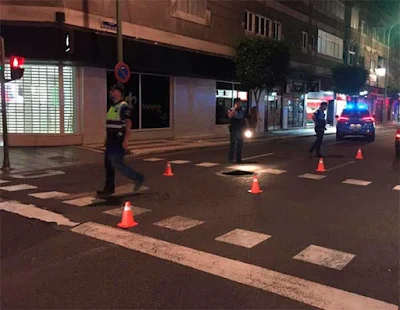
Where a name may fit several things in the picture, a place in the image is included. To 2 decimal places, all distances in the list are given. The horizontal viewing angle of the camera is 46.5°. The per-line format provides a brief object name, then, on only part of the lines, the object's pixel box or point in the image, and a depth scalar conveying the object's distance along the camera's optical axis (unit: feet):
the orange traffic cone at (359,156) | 49.26
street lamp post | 178.50
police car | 73.61
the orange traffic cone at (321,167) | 39.73
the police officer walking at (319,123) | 49.14
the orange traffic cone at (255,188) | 29.80
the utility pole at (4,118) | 39.14
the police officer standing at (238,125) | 44.47
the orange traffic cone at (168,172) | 37.19
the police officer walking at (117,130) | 26.84
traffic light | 40.34
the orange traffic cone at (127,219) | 21.09
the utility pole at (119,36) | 50.16
